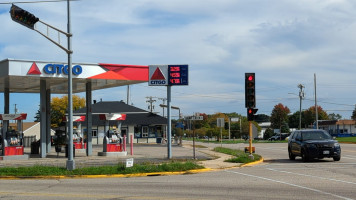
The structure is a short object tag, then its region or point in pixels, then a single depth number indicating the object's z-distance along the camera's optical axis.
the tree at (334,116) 195.62
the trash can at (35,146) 30.91
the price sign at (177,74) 26.52
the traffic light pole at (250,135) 24.23
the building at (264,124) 176.62
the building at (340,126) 125.44
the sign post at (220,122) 36.69
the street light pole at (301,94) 77.06
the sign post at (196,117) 26.38
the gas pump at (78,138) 35.33
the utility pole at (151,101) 92.24
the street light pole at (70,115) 19.02
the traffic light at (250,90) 23.62
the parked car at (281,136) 85.28
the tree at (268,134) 104.45
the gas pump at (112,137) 29.48
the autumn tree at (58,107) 92.06
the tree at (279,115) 126.56
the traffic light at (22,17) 16.64
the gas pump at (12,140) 27.31
